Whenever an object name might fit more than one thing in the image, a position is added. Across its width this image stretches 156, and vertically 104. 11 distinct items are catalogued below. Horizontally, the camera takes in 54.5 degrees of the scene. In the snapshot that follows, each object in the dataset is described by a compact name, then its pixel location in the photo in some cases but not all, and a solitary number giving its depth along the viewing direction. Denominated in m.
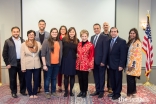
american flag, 4.05
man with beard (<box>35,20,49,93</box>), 3.40
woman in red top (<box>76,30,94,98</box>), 3.09
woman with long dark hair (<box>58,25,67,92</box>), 3.45
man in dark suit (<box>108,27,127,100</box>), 3.01
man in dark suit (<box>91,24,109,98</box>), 3.12
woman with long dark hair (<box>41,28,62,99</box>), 3.10
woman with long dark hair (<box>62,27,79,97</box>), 3.16
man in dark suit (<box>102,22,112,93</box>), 3.39
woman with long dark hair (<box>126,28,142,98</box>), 2.99
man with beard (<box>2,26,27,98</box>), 3.15
